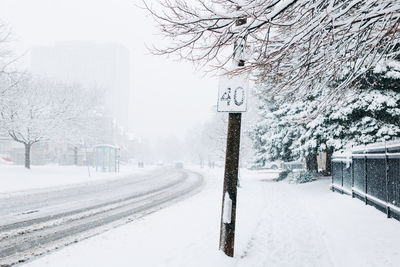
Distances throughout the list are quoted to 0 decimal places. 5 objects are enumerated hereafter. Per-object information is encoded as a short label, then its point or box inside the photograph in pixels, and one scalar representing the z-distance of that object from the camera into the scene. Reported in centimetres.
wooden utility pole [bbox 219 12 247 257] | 596
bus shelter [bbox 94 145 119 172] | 3490
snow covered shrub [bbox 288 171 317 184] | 2102
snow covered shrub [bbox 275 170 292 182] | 2617
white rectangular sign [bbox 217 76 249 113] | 604
